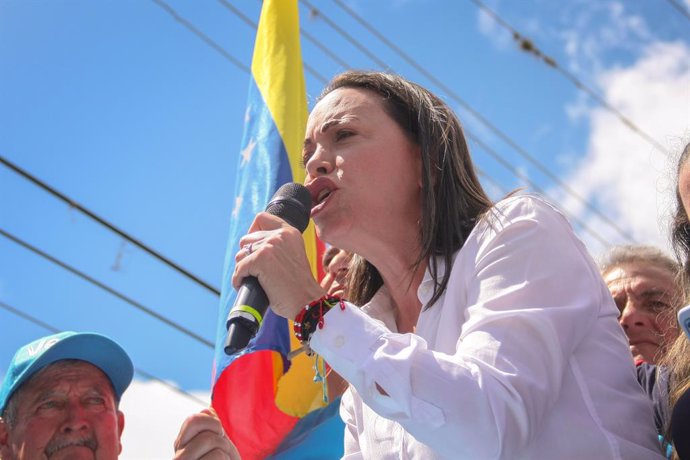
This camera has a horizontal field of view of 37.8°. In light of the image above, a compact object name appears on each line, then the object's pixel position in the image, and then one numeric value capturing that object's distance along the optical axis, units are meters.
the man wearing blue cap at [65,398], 3.22
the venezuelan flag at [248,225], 3.84
